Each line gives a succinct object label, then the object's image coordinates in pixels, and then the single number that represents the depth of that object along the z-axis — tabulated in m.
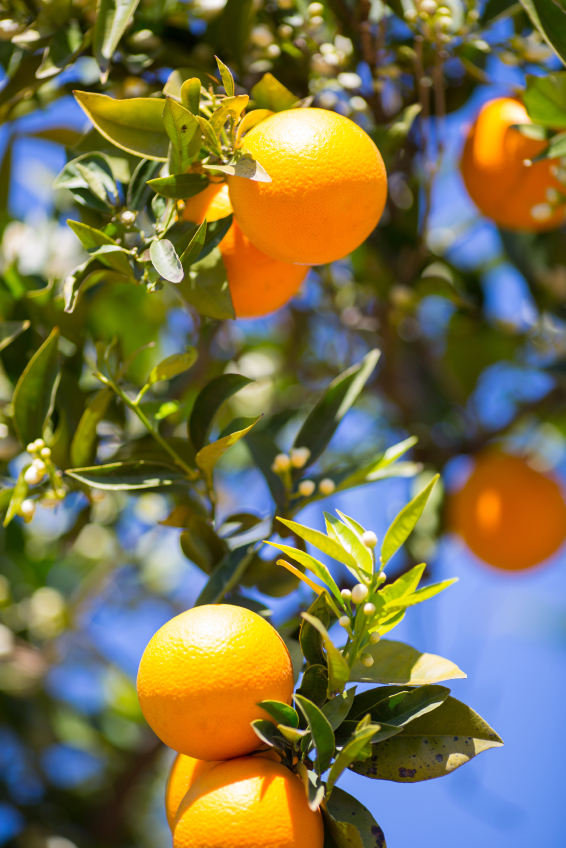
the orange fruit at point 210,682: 1.38
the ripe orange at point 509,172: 1.59
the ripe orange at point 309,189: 1.41
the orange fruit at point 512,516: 1.73
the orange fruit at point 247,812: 1.36
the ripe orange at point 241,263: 1.46
